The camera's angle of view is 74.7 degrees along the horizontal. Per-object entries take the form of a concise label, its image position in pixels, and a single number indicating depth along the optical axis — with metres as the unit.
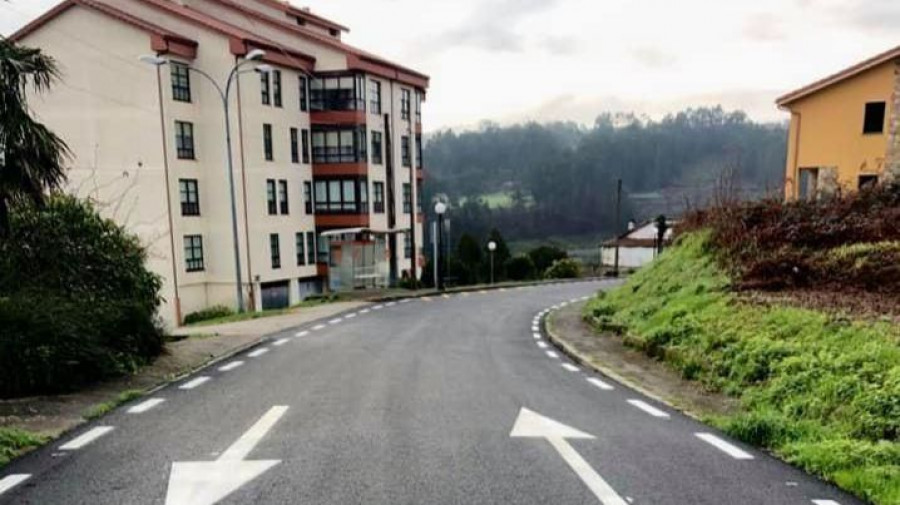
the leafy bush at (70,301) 6.64
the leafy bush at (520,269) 45.81
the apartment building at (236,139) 27.48
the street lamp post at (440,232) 25.78
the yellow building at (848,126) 20.53
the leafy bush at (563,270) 43.83
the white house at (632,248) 59.28
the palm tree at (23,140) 6.28
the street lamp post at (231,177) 16.77
